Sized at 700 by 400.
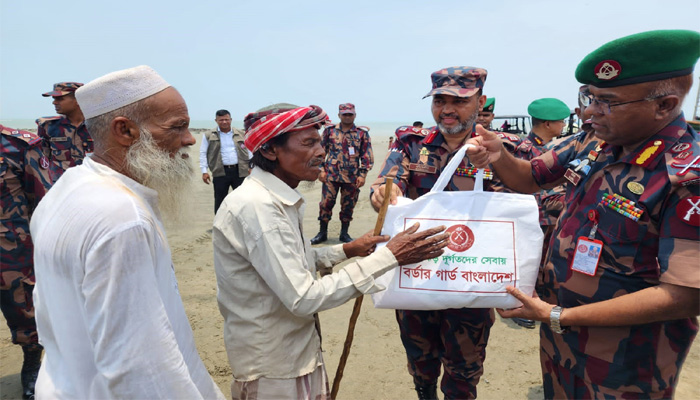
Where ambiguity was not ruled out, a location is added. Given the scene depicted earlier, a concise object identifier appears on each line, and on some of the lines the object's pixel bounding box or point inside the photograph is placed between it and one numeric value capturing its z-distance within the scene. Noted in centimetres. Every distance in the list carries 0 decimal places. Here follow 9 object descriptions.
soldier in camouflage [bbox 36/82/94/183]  457
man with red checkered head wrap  167
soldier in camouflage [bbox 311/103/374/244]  758
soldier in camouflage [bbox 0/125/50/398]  325
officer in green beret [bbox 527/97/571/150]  503
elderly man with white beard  114
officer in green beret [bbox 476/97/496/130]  600
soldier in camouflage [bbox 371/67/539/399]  261
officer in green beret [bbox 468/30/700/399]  145
